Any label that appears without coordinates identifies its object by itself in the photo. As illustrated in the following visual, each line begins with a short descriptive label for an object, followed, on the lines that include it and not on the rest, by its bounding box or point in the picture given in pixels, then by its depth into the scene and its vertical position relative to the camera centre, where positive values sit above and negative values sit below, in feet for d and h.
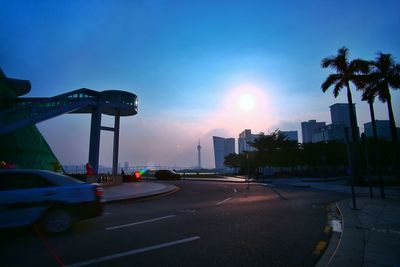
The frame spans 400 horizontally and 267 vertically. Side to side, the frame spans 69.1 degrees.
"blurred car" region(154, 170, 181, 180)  147.13 +0.26
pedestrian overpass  93.40 +26.79
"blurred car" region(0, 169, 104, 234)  21.98 -1.87
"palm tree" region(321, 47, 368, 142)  82.99 +28.93
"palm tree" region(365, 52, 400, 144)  79.05 +25.92
